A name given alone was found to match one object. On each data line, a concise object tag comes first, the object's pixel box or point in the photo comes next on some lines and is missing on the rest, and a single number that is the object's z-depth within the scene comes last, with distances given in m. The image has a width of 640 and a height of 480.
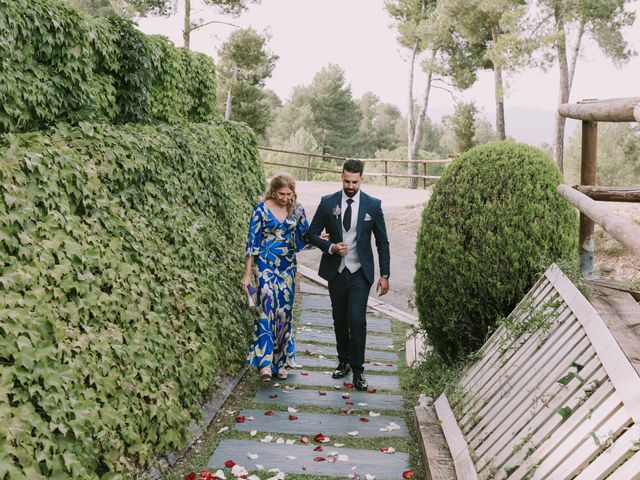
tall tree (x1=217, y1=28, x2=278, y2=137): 31.94
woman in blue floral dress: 6.00
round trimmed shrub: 5.15
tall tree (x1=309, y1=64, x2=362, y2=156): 63.38
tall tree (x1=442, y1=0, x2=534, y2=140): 24.16
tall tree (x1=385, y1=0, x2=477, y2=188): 30.14
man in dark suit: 5.95
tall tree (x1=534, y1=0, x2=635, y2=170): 23.22
